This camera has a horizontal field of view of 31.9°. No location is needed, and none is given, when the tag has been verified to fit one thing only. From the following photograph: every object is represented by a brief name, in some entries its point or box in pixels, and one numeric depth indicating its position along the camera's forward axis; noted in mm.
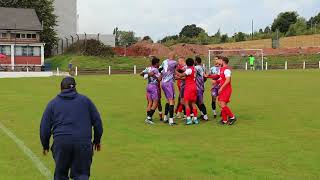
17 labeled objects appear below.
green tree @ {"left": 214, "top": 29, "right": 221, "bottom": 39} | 115750
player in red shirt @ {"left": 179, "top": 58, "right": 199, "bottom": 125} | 13750
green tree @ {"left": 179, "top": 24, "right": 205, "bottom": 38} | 144875
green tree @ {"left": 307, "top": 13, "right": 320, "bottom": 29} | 109869
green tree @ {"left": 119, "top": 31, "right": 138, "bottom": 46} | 142775
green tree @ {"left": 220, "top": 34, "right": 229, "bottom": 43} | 107812
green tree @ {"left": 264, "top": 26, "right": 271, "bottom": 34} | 119144
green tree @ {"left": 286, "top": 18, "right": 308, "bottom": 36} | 98188
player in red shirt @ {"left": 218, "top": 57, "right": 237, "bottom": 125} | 13625
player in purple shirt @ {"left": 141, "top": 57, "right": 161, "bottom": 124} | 14016
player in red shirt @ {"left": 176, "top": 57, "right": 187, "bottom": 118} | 13934
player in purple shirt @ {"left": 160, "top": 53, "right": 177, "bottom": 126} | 13867
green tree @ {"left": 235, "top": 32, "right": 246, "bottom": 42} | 105700
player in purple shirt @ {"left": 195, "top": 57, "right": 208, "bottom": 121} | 14680
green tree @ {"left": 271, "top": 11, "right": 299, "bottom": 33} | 113875
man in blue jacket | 6430
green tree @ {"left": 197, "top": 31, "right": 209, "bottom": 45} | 107375
